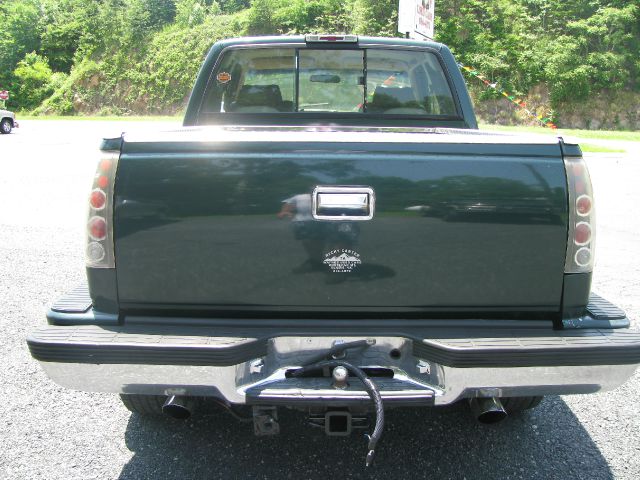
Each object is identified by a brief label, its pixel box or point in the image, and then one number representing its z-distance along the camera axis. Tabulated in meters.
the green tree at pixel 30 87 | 50.78
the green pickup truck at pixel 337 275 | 2.25
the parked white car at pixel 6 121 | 24.39
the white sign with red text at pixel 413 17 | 12.16
